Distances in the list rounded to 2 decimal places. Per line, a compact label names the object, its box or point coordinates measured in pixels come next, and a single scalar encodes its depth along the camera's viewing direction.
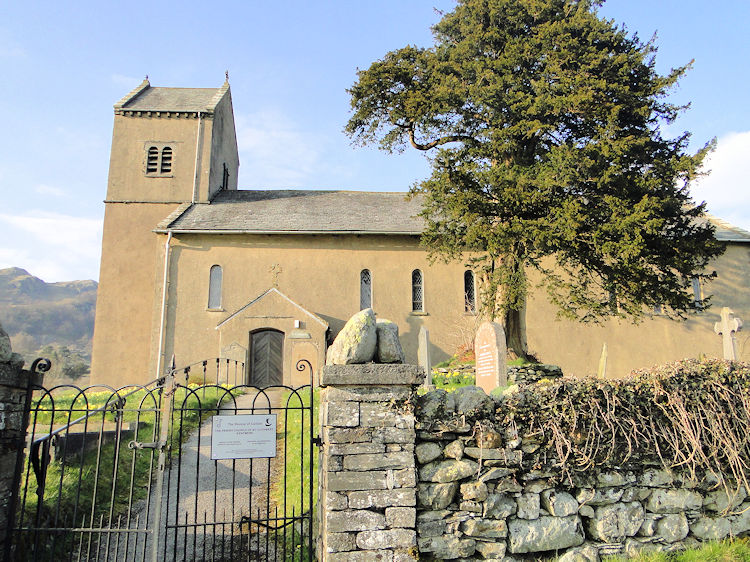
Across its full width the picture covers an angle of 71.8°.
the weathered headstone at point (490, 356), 9.58
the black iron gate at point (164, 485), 4.89
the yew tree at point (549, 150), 13.09
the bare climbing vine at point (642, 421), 4.84
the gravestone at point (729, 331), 12.70
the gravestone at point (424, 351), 13.96
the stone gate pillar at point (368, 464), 4.44
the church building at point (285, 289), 18.77
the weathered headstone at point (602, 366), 12.72
